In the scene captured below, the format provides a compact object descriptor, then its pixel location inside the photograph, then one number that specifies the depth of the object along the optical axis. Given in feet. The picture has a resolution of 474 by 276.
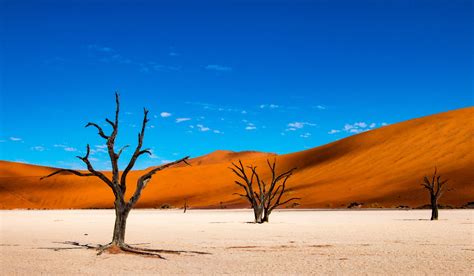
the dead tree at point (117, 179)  43.91
